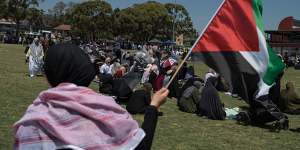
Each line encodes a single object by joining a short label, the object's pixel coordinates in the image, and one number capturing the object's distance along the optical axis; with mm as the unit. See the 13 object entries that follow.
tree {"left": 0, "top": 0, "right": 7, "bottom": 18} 59553
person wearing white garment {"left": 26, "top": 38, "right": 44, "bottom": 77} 13357
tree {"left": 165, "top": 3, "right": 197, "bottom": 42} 69690
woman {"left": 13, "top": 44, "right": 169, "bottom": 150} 1684
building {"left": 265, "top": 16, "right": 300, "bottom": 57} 44391
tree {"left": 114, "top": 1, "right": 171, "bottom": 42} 65510
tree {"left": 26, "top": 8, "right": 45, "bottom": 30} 67578
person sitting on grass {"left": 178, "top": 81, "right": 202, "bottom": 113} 8819
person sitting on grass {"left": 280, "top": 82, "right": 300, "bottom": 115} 9492
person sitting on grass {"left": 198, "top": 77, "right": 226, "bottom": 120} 8197
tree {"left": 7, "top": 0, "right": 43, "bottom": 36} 60683
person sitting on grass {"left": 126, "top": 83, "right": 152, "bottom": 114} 8070
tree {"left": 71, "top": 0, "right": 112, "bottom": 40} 66307
